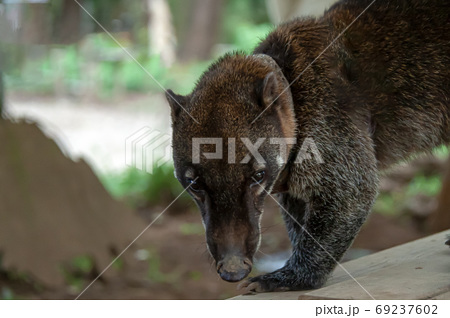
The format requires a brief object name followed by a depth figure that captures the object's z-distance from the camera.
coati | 2.78
